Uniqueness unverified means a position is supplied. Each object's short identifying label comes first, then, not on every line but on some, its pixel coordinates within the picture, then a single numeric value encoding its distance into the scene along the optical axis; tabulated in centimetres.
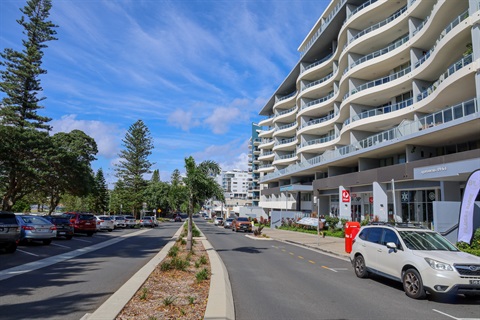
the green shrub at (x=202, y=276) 915
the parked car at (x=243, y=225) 3956
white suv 796
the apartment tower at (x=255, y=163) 11444
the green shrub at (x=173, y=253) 1312
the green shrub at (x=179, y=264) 1079
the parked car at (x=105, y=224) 3434
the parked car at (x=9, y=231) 1459
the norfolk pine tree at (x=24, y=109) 3519
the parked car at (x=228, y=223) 4902
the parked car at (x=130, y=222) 4401
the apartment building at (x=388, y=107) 2428
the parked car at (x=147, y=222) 4778
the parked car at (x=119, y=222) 4235
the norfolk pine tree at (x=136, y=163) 7138
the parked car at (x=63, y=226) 2264
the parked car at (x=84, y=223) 2678
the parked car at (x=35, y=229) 1830
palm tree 1725
